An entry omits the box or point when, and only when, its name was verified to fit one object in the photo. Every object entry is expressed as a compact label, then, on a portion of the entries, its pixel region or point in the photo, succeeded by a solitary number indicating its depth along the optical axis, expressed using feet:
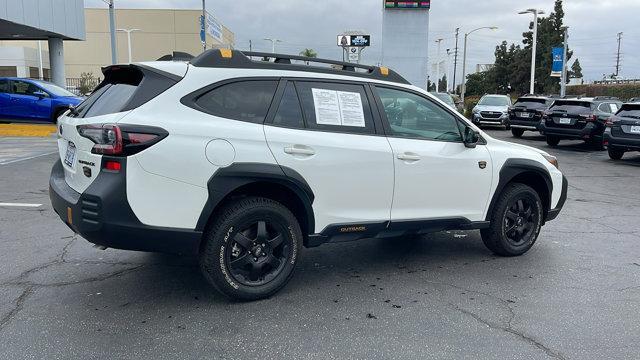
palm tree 227.81
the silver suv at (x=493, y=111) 75.82
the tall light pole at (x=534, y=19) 120.88
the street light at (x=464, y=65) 158.30
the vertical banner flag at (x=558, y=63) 124.26
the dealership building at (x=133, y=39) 223.51
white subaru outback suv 11.83
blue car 56.34
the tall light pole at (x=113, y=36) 65.69
